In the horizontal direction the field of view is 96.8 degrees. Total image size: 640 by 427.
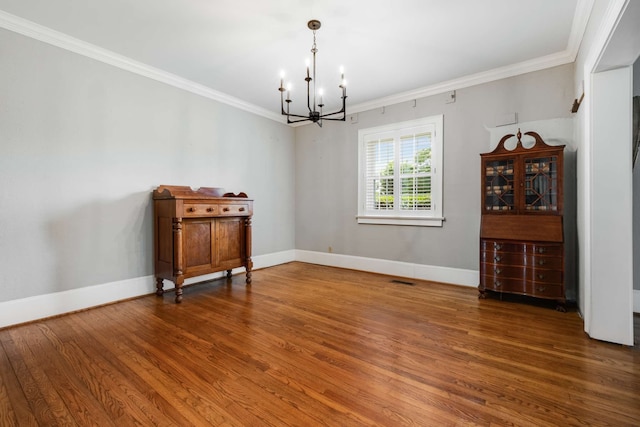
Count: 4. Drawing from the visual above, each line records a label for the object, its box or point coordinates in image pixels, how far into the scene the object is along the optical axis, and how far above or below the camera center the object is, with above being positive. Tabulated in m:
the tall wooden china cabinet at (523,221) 2.92 -0.14
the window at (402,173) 4.02 +0.55
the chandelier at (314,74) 2.54 +1.68
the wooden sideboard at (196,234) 3.16 -0.30
